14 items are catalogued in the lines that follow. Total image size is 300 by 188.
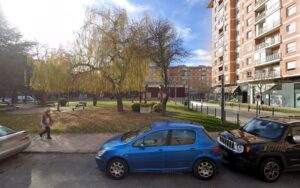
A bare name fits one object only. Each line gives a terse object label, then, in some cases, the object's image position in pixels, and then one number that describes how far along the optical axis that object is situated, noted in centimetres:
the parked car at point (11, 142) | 623
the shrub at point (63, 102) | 3172
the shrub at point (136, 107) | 1869
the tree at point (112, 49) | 1611
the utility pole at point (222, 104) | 1386
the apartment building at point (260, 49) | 3119
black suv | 538
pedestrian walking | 962
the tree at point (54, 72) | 1648
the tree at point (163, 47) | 1691
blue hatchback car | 536
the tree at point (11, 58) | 2547
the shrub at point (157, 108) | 1956
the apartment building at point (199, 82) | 7531
